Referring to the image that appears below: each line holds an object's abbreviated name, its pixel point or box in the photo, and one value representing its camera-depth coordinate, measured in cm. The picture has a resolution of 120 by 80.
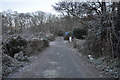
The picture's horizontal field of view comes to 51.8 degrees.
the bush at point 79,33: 1686
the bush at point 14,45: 706
